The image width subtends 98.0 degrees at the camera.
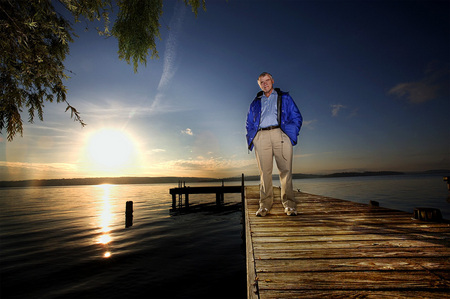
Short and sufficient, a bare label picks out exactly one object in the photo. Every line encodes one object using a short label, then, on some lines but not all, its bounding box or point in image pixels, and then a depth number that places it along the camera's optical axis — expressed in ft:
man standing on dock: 12.78
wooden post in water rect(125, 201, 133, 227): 39.93
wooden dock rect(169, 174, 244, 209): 66.49
